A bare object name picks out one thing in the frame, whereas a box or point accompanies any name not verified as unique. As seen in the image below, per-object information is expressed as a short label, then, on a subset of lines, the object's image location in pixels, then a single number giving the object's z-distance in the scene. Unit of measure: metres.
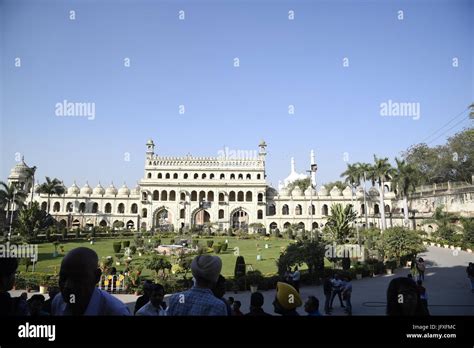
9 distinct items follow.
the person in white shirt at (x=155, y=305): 3.80
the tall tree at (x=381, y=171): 40.50
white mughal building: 54.12
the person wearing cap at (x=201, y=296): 2.60
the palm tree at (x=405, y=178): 40.72
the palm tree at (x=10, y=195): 35.34
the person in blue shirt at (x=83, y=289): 2.54
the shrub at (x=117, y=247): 27.48
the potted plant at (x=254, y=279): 14.96
